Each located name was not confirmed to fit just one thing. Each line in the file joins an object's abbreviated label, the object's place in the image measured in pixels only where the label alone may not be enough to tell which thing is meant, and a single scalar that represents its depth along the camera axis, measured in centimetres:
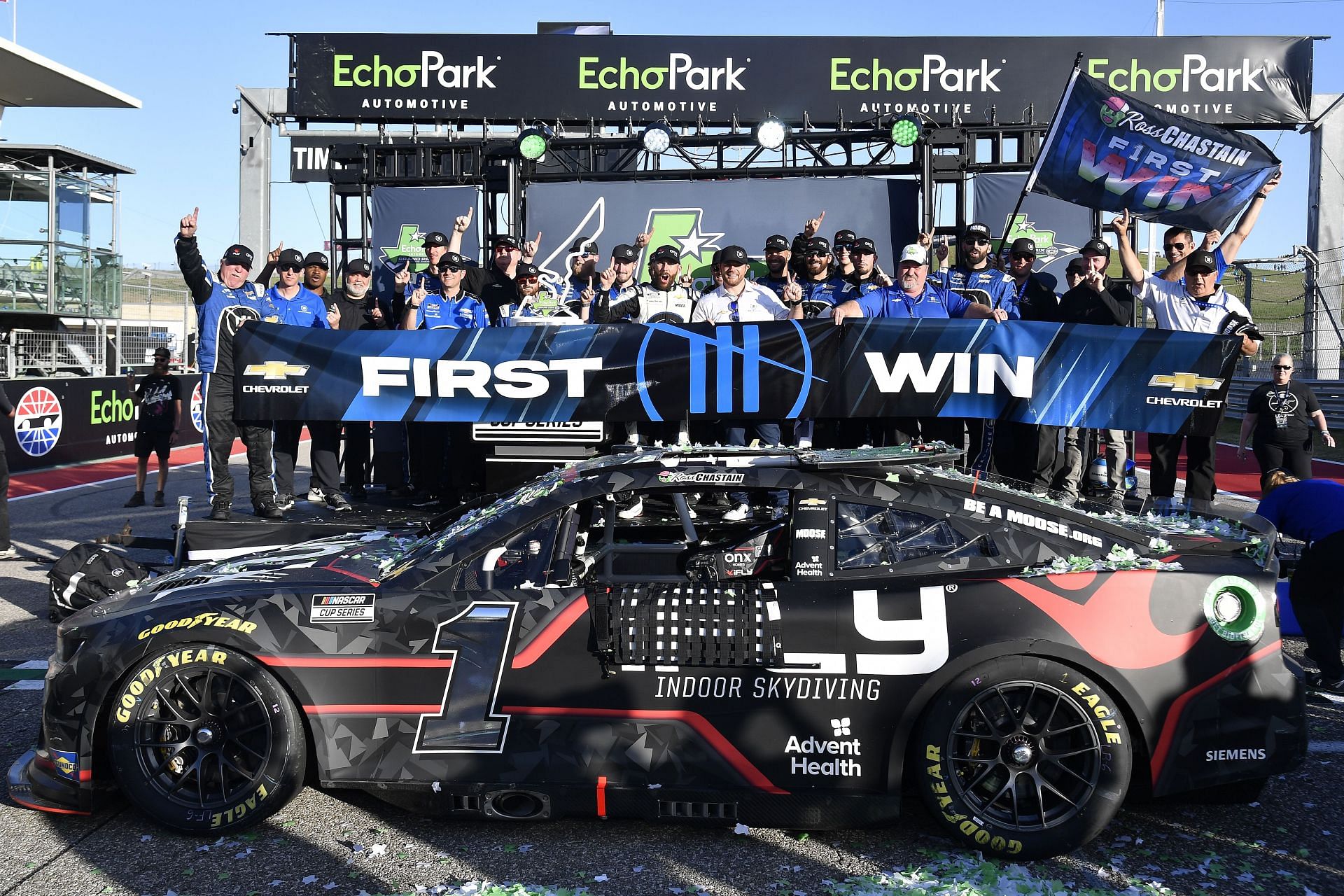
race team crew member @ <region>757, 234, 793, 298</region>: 873
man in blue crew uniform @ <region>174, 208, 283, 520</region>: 780
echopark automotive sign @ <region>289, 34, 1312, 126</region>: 1471
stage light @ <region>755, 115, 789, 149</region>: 1212
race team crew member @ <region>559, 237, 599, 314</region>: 995
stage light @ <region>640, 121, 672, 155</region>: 1221
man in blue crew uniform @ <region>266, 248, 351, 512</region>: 805
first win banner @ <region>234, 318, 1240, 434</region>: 718
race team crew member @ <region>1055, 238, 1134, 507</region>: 784
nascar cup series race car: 360
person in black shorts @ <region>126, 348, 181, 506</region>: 1169
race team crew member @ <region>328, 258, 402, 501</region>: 934
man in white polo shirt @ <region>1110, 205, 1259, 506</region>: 720
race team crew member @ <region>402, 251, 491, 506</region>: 815
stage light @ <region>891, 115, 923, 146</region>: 1153
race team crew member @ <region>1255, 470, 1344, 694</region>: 537
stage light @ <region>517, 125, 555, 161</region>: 1196
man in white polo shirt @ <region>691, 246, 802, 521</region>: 772
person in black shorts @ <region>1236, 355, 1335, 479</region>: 939
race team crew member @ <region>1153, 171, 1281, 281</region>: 775
